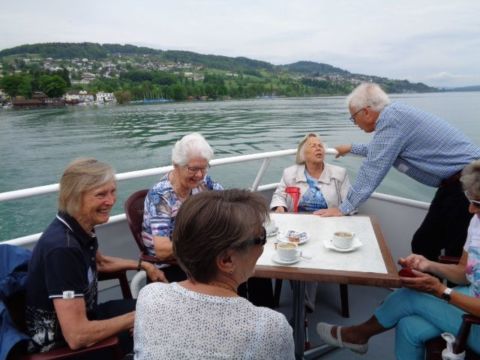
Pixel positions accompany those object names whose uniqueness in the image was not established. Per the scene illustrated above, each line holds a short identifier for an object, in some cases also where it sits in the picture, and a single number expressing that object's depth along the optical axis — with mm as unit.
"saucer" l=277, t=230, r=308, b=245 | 1637
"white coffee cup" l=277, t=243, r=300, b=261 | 1439
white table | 1329
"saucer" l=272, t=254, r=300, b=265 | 1435
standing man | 1901
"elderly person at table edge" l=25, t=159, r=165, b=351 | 1101
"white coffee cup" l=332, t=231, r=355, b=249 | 1540
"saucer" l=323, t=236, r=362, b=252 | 1537
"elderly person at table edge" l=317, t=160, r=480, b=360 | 1328
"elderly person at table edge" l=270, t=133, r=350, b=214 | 2344
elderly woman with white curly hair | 1810
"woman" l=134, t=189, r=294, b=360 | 696
